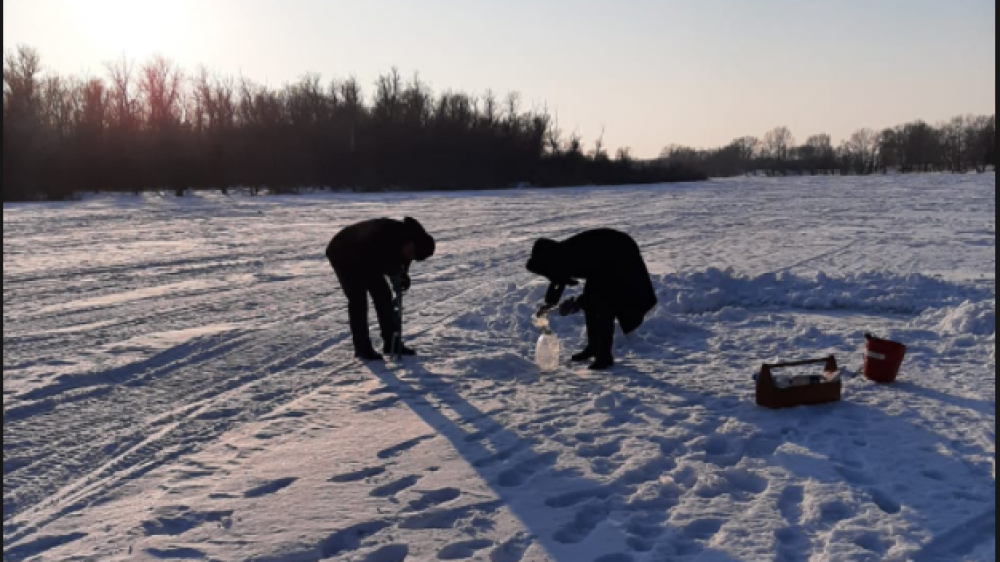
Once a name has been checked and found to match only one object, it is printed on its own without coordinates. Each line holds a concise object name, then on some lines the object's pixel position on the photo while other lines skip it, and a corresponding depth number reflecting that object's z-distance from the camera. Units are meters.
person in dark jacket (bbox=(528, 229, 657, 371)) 6.27
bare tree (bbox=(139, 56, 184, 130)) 54.28
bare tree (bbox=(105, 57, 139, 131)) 52.45
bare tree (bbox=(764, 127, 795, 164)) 144.41
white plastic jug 6.63
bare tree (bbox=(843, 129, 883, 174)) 102.80
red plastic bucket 5.99
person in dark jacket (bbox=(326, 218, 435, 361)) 6.56
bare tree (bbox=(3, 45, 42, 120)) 40.25
